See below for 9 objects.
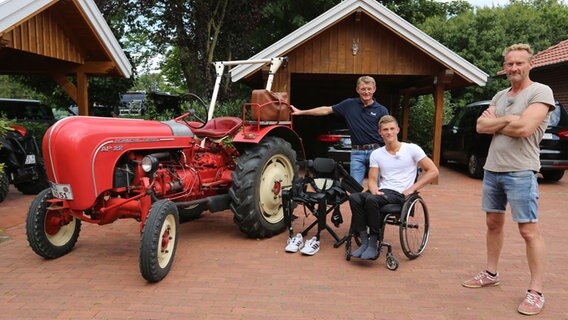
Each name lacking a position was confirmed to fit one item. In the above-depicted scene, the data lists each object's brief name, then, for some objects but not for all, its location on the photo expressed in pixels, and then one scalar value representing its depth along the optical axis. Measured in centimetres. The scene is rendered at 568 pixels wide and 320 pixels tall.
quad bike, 705
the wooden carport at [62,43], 648
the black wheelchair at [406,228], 418
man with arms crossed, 323
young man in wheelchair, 420
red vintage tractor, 372
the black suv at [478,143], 903
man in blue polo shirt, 498
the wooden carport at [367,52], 861
